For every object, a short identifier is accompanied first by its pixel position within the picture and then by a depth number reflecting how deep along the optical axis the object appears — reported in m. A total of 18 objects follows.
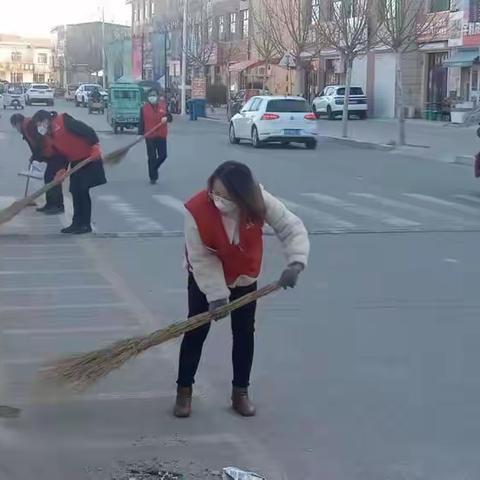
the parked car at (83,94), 67.23
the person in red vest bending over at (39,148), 13.22
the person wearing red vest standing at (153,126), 18.11
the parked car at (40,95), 70.75
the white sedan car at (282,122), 28.42
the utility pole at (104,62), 83.80
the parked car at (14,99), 62.50
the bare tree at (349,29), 33.81
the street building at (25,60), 149.50
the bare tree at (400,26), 29.76
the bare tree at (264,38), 50.59
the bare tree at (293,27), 44.84
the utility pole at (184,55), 55.63
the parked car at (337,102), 49.31
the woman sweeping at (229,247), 5.24
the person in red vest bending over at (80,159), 12.25
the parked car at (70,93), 88.66
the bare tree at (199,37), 64.19
